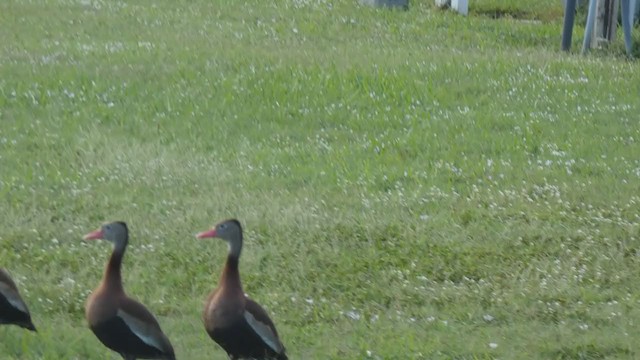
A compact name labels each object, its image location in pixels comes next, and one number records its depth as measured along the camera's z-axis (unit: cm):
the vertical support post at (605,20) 3619
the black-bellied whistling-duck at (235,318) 1324
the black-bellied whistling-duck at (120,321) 1309
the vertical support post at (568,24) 3397
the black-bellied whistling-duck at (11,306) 1366
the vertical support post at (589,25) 3453
